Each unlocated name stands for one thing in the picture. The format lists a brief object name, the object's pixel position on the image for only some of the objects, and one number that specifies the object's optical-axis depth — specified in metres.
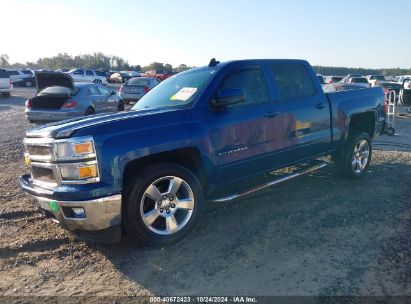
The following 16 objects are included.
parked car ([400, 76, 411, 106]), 17.39
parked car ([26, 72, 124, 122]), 11.43
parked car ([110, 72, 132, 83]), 47.11
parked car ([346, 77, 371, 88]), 25.70
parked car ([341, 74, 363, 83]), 26.45
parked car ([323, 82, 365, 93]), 10.48
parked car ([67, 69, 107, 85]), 37.25
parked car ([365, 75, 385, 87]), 31.03
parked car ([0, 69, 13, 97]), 24.97
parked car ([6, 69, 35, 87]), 38.34
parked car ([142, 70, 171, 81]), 44.11
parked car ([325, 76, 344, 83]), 29.06
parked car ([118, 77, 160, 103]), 17.94
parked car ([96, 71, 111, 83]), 40.04
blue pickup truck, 3.60
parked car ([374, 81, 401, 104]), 23.16
